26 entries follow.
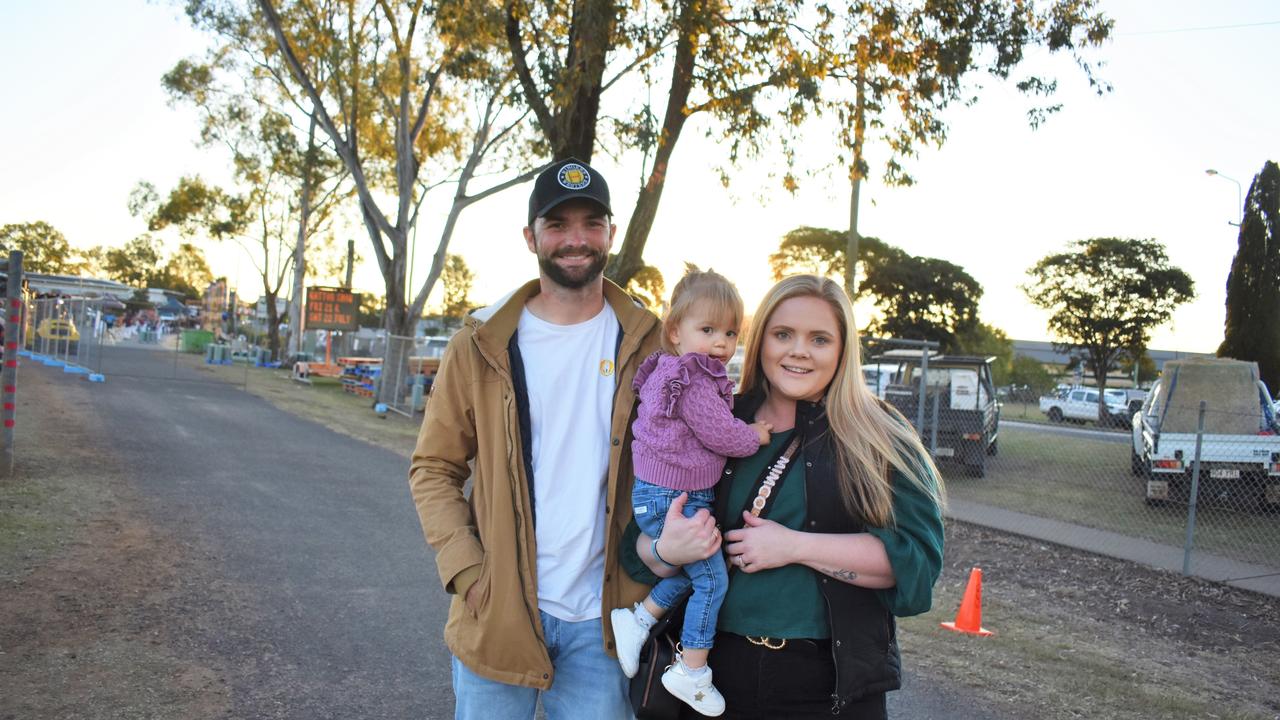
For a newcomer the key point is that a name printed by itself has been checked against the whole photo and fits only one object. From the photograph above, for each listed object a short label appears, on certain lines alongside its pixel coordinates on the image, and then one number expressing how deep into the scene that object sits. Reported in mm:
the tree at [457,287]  86312
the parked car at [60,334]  26016
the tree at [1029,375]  38719
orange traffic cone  6523
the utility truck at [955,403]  15156
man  2426
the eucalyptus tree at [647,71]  11883
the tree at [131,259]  97000
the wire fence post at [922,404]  13220
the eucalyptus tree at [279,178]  28531
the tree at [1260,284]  38031
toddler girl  2262
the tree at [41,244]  80375
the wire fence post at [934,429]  13180
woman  2150
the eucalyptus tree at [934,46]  11711
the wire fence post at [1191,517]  8534
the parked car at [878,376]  17541
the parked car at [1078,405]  38500
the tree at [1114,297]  49469
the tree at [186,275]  85562
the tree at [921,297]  54000
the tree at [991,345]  55812
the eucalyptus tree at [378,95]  19859
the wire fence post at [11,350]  8938
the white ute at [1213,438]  11008
